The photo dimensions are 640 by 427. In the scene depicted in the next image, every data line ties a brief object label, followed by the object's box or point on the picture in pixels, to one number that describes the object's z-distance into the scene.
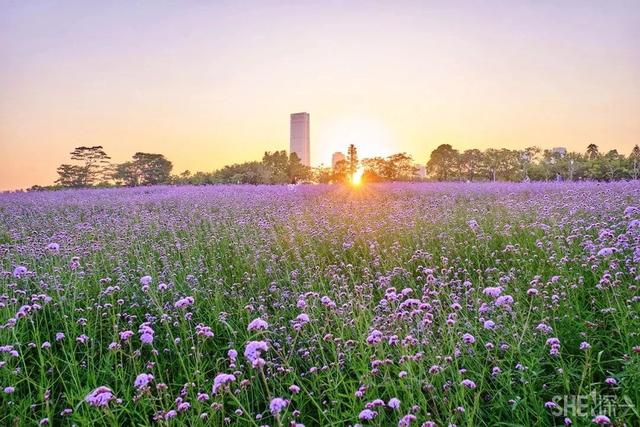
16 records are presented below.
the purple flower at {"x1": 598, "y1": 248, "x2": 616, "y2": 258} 2.53
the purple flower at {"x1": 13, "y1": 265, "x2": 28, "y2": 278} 2.90
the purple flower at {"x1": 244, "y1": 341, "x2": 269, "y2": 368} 1.59
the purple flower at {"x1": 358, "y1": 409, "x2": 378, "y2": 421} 1.62
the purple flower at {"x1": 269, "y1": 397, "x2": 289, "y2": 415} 1.48
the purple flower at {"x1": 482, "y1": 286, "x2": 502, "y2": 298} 2.28
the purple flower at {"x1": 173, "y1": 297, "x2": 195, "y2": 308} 2.12
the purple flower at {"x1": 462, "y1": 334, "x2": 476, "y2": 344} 1.97
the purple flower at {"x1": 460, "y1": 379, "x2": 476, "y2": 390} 1.83
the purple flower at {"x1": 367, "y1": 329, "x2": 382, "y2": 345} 1.99
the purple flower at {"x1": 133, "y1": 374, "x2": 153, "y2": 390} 1.76
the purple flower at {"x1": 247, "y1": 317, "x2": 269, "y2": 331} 1.76
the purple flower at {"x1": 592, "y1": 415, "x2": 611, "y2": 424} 1.43
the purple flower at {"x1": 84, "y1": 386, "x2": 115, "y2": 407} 1.63
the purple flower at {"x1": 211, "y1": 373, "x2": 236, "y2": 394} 1.67
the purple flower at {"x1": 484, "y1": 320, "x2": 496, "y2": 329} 2.14
